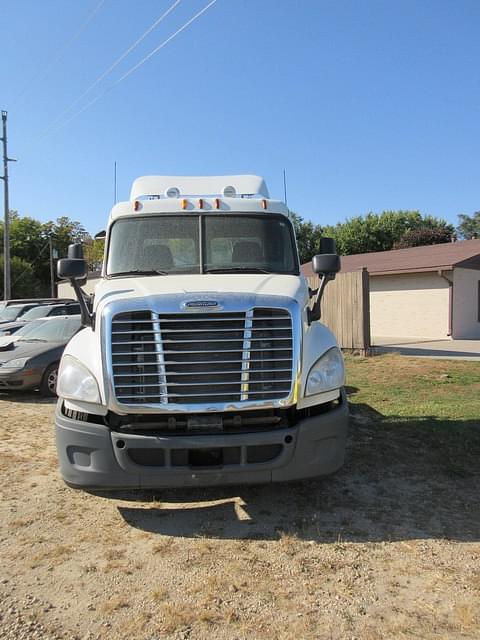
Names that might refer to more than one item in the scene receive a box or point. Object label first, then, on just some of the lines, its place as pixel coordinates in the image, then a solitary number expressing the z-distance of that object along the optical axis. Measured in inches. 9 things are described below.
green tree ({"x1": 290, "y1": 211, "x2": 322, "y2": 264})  1857.5
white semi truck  138.6
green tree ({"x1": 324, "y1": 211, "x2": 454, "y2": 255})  1900.8
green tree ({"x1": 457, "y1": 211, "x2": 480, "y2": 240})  2544.3
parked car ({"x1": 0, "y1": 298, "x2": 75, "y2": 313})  728.5
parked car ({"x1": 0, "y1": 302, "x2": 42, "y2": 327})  658.3
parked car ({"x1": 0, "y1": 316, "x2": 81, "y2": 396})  335.0
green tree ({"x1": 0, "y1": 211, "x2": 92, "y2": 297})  2345.0
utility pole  1100.5
